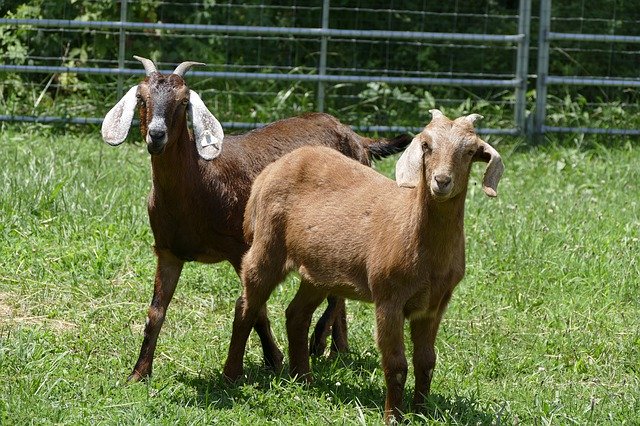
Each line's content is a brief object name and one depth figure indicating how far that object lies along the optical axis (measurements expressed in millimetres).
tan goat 9302
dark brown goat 10696
